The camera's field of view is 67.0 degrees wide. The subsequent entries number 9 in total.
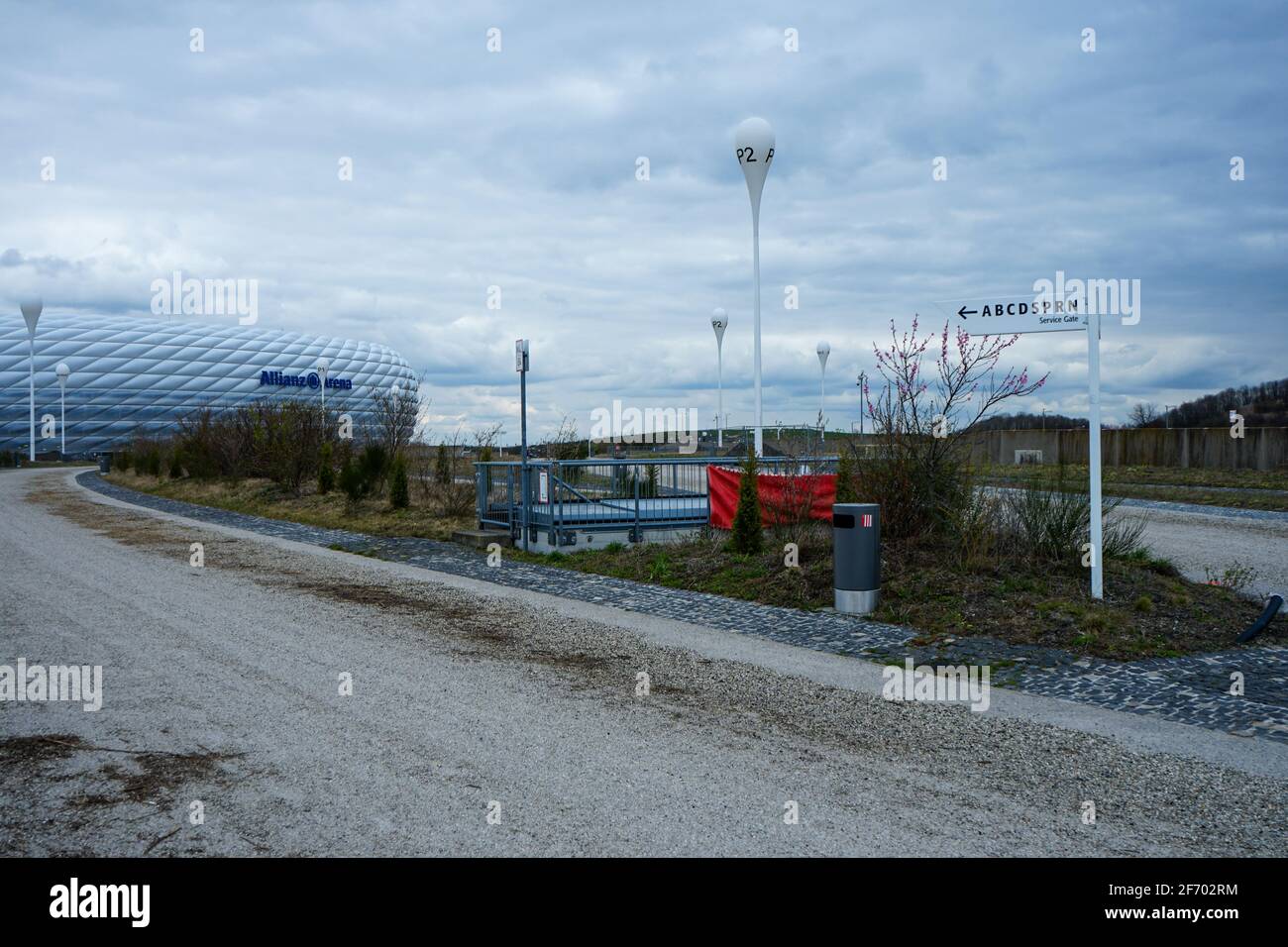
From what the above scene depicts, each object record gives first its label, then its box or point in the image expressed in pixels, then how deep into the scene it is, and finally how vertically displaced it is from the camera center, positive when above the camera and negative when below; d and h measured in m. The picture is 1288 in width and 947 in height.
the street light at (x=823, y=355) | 32.88 +3.60
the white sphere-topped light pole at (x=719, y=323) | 27.56 +3.92
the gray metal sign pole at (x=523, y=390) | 14.98 +1.15
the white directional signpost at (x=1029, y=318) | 9.57 +1.40
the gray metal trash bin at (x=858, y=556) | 9.98 -0.98
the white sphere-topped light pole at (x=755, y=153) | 15.51 +4.95
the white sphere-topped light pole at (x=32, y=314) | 70.31 +11.01
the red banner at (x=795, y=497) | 12.98 -0.49
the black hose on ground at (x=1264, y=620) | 8.62 -1.47
